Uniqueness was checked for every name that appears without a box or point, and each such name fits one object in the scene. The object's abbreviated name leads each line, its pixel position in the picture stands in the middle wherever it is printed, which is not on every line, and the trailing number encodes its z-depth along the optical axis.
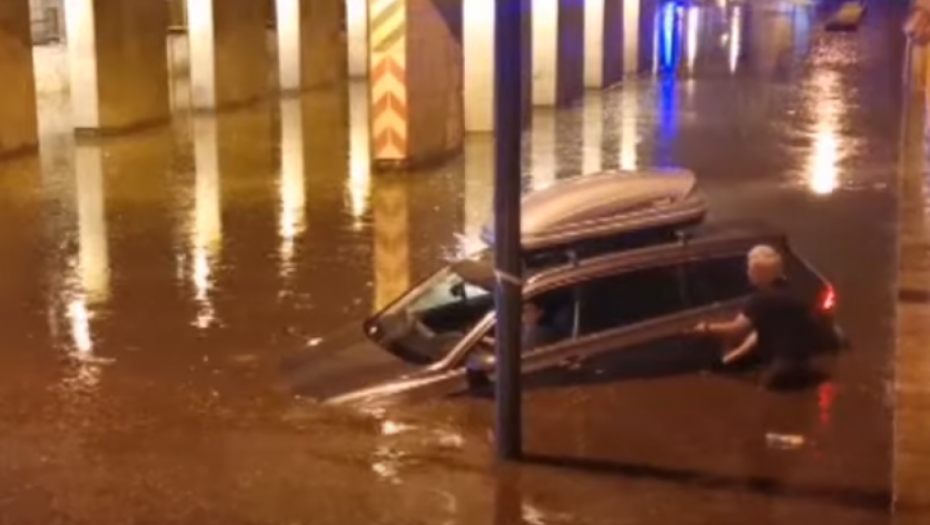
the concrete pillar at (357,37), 36.28
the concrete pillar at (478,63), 25.64
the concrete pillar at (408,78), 22.17
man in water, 10.32
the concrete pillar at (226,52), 30.25
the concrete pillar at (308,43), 33.72
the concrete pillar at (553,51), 29.70
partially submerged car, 10.34
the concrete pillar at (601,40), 33.62
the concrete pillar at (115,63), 26.16
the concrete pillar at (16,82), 24.03
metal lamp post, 8.62
